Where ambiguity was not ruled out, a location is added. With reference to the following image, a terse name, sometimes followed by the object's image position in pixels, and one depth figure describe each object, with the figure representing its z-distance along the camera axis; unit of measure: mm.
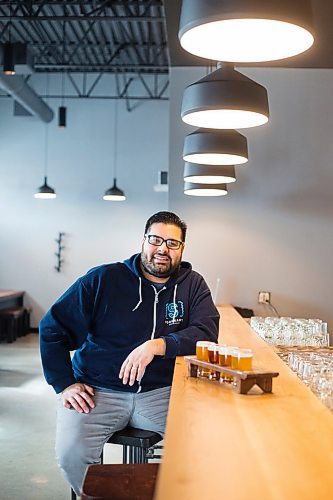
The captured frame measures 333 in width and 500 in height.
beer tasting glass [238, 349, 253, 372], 2861
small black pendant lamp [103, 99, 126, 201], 12086
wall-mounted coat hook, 13617
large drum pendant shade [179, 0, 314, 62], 1890
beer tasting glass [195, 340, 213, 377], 3090
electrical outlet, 7031
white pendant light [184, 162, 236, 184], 4938
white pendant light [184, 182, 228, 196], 5867
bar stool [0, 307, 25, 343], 12172
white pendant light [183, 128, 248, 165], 3879
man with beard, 3354
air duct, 10652
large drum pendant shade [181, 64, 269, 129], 2883
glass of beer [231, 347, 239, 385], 2887
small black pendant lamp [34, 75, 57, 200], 11977
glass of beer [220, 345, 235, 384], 2947
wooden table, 12523
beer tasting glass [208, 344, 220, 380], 3021
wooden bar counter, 1720
